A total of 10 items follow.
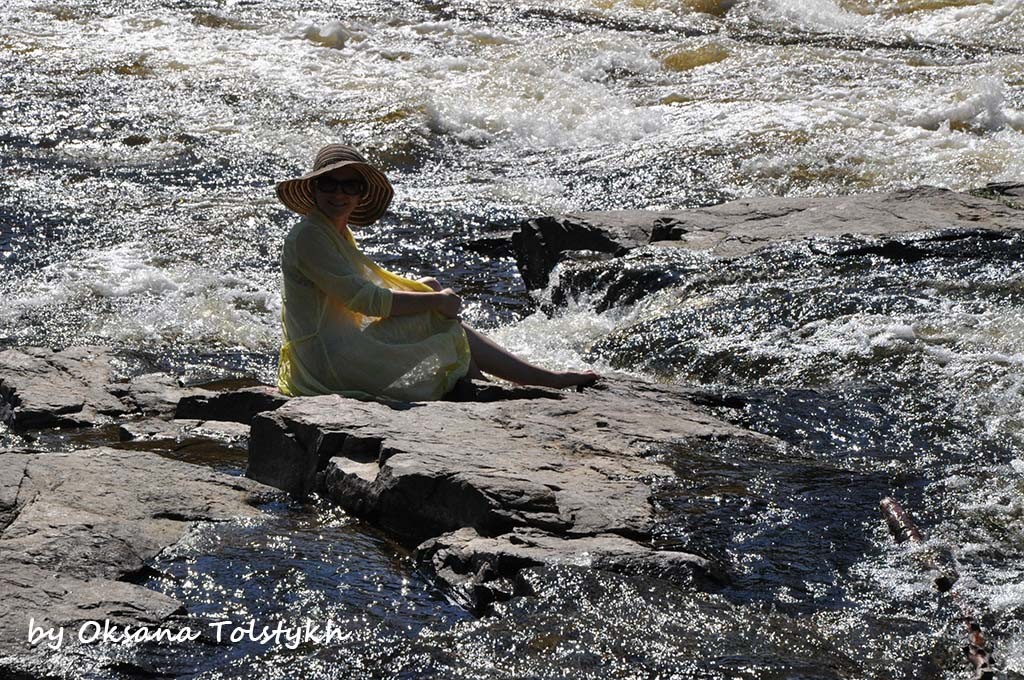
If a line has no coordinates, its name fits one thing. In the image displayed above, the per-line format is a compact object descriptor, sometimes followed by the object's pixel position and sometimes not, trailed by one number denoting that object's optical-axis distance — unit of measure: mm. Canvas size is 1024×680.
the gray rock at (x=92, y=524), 8117
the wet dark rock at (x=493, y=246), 20062
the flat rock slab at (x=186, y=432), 12312
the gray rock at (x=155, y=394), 13656
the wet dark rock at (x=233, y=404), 12867
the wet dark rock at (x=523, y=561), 8617
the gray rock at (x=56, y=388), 13031
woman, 12375
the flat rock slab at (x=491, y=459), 9445
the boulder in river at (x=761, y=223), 17125
